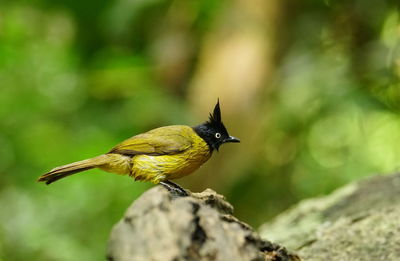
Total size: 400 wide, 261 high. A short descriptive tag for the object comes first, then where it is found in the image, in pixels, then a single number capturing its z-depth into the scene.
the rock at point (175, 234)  4.61
